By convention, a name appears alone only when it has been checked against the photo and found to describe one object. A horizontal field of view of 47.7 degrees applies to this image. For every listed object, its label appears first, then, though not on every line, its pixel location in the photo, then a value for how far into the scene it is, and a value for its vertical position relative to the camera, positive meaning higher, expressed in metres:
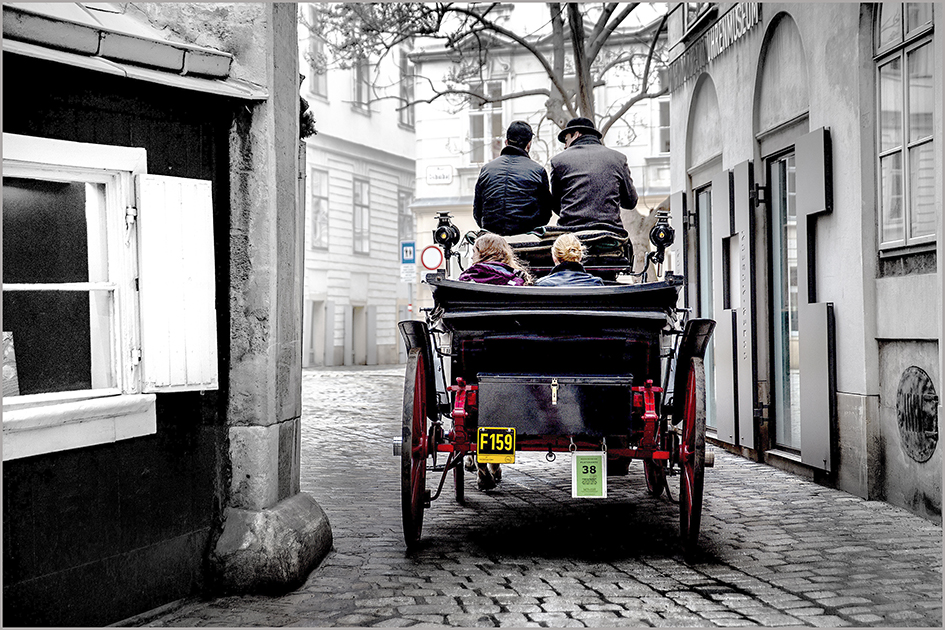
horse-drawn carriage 6.20 -0.41
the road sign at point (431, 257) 20.80 +1.13
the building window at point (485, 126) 31.44 +5.54
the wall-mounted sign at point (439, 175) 32.03 +4.18
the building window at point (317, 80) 32.06 +7.50
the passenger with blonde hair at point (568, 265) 6.79 +0.31
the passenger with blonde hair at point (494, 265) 6.94 +0.32
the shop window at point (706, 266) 12.80 +0.55
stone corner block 5.53 -1.24
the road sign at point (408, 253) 24.39 +1.41
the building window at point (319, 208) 33.47 +3.41
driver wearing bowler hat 8.16 +0.99
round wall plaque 7.45 -0.75
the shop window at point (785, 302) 10.23 +0.08
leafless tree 18.31 +5.11
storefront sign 11.22 +3.14
